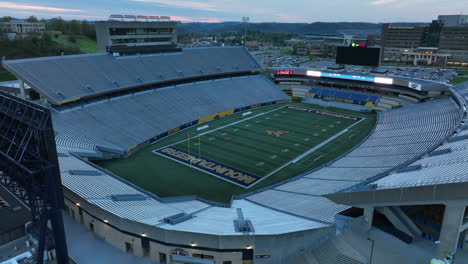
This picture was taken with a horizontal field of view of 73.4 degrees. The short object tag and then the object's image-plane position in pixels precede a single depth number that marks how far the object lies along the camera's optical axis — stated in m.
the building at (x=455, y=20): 191.88
